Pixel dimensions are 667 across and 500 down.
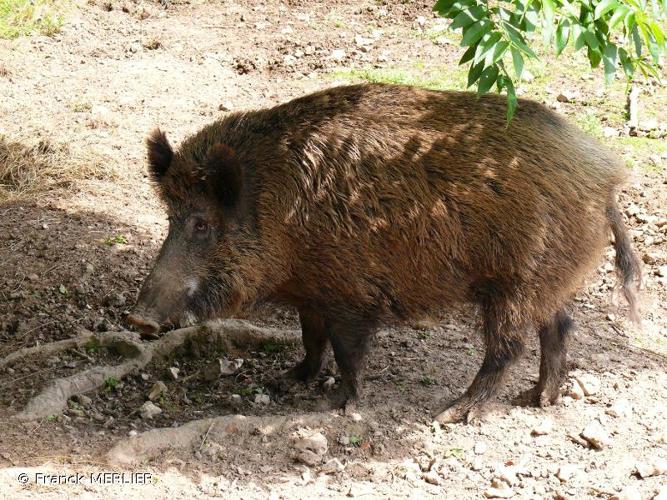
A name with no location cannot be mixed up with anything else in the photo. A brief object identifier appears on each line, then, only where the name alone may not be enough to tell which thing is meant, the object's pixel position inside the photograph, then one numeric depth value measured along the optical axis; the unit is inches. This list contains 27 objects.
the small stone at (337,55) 843.4
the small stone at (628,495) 374.9
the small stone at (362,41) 867.1
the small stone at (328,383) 502.0
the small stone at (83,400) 457.7
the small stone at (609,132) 719.0
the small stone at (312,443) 416.8
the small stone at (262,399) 482.5
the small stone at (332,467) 403.9
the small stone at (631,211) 658.8
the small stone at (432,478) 401.7
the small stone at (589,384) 489.1
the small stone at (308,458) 407.8
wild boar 439.2
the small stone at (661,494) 374.3
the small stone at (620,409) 460.8
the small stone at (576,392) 486.6
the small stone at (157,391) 479.2
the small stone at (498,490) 390.3
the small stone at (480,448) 426.9
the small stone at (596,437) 429.4
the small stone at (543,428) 446.3
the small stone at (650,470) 401.7
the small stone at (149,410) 455.5
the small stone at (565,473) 402.6
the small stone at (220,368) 505.4
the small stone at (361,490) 385.1
